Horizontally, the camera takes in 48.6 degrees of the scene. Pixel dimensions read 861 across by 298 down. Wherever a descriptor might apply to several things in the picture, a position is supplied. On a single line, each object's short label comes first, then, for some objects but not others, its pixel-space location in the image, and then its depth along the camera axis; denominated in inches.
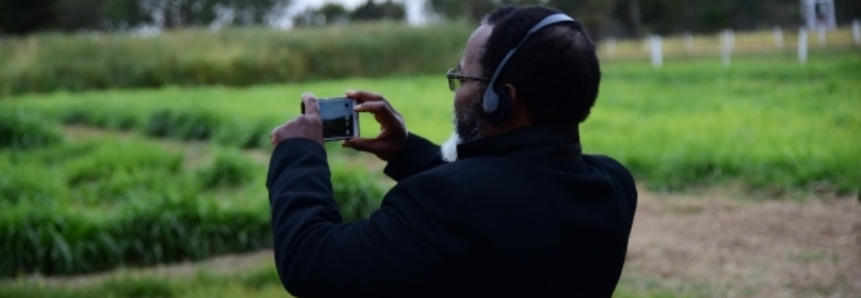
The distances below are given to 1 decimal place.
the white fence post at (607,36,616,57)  1501.0
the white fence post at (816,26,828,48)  891.6
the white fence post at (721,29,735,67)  864.3
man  66.8
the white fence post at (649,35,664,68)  1000.3
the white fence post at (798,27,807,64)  747.4
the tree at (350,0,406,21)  2037.4
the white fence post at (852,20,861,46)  845.8
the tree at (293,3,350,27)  2274.9
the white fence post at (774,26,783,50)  1148.4
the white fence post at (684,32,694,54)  1289.4
